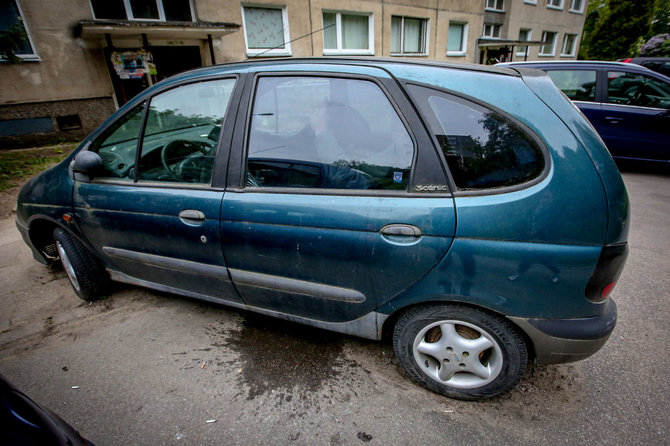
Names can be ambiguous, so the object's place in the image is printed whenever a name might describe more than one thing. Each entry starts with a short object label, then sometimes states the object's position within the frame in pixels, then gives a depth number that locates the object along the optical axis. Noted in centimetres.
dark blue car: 501
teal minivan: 143
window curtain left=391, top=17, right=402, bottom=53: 1307
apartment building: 773
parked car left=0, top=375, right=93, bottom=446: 90
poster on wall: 805
